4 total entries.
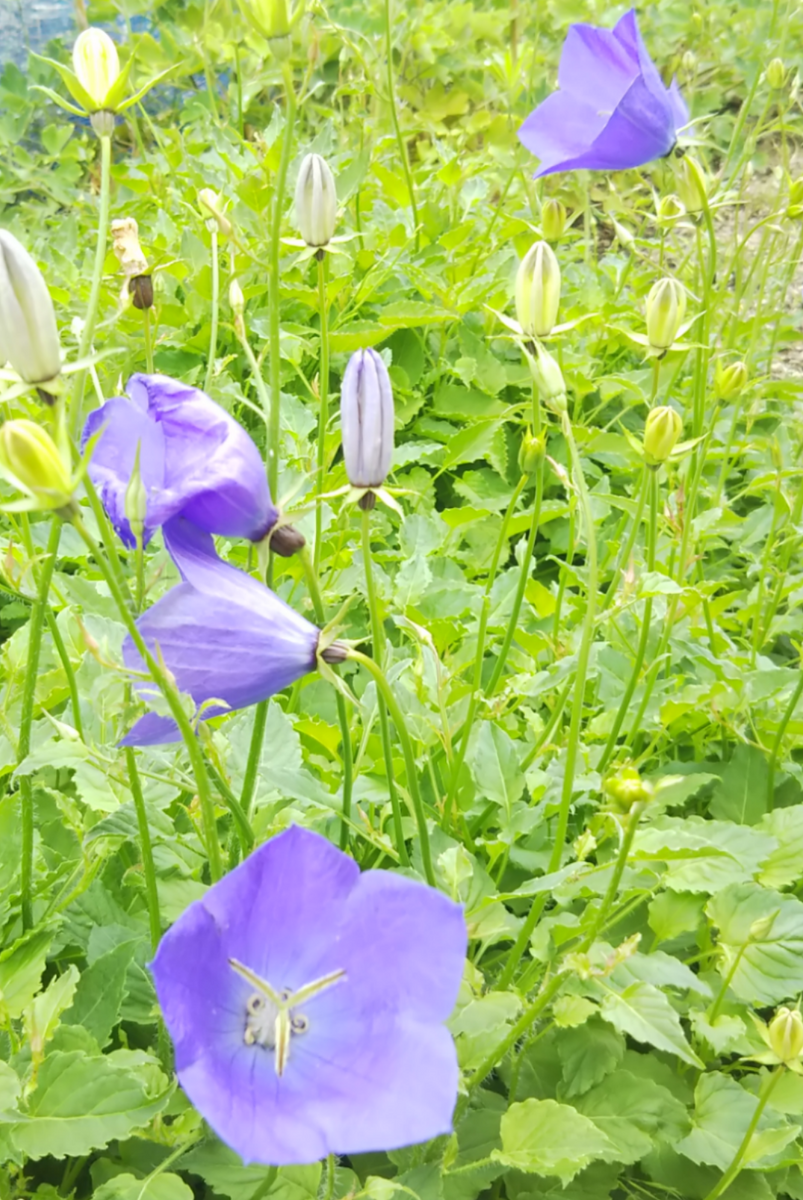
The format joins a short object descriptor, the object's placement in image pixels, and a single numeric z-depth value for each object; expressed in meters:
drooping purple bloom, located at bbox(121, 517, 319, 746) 0.30
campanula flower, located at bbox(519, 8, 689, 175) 0.41
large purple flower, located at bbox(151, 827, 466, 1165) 0.28
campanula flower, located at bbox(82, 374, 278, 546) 0.30
